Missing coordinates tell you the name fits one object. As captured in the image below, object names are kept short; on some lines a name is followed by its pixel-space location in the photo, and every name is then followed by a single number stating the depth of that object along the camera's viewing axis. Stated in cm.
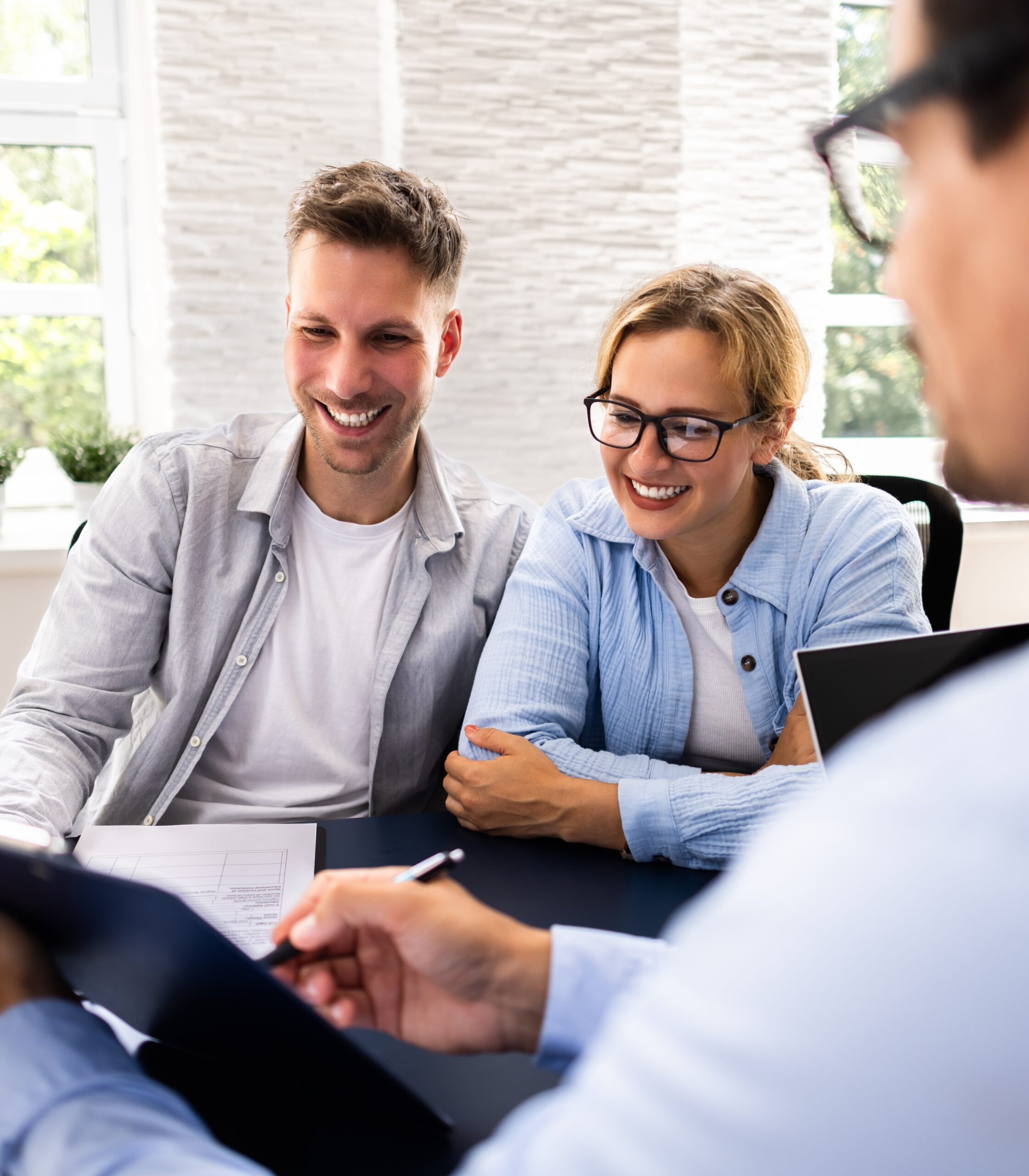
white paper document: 93
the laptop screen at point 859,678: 93
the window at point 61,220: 271
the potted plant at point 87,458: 264
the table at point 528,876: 98
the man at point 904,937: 32
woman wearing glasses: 140
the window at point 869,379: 344
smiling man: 144
